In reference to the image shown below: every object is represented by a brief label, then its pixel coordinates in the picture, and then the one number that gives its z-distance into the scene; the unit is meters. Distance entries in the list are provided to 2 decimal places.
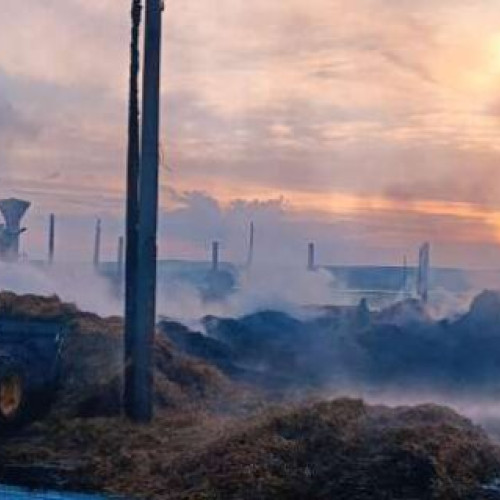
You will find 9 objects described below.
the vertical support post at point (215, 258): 62.94
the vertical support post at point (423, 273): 59.50
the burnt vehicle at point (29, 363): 16.80
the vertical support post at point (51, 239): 58.69
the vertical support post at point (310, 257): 65.56
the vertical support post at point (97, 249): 61.72
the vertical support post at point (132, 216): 16.47
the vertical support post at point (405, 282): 75.66
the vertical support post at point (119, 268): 51.85
